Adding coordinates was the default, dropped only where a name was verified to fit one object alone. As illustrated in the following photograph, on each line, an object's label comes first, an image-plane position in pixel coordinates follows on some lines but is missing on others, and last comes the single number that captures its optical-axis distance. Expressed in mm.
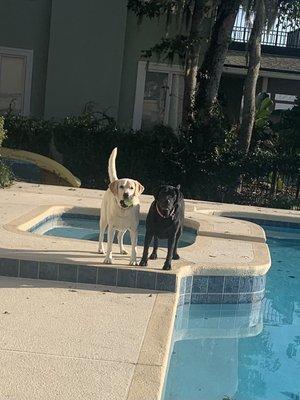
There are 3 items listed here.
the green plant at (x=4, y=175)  11695
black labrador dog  5902
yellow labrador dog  6059
